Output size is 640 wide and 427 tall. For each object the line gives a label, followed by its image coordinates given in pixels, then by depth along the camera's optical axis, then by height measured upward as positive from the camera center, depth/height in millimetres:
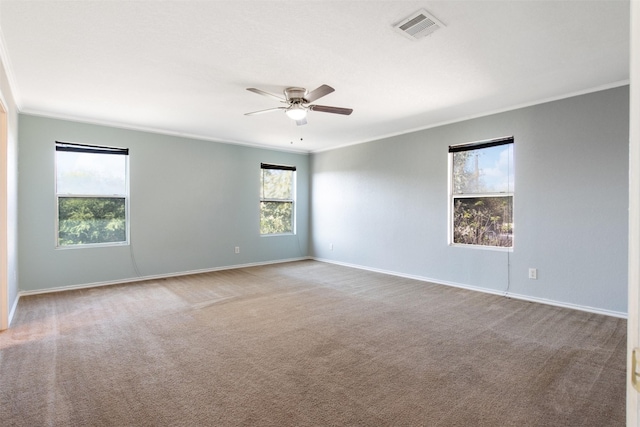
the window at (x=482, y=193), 4445 +236
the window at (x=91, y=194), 4723 +259
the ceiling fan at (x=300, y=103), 3492 +1169
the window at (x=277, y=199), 6840 +256
